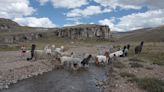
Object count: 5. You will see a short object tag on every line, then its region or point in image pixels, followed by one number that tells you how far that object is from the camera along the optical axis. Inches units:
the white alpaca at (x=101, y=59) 507.4
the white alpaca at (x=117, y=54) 585.1
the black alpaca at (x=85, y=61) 476.5
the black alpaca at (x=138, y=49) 685.8
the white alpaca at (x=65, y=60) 462.7
